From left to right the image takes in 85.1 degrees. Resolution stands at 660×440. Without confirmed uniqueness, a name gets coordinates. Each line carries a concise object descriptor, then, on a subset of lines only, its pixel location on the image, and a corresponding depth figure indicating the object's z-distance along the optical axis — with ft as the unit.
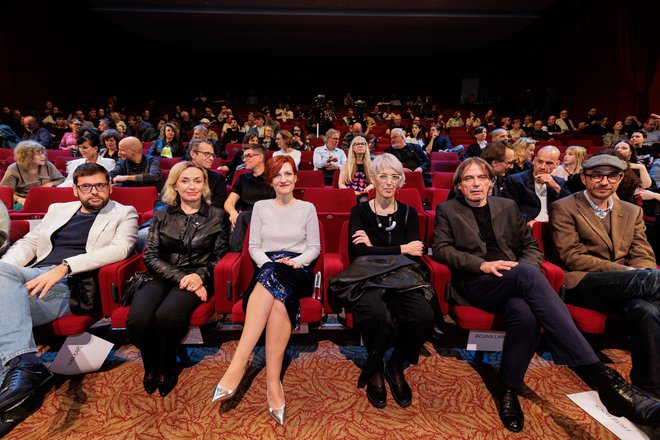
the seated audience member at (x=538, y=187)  7.54
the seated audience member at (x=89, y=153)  10.13
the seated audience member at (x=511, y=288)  4.40
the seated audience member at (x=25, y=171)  9.52
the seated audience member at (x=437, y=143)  18.63
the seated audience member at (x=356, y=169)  10.98
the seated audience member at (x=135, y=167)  9.87
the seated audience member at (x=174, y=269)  4.95
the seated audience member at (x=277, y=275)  4.80
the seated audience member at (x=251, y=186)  8.42
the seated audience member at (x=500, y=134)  13.35
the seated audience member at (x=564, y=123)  25.85
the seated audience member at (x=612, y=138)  17.19
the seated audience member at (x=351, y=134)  15.80
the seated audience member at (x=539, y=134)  22.53
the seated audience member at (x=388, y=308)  4.94
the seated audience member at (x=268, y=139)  16.48
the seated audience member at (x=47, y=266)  4.29
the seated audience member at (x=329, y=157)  13.51
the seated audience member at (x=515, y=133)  21.75
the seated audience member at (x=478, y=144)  14.69
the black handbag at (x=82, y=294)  5.17
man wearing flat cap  4.84
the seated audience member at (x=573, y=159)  9.58
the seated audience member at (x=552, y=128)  24.91
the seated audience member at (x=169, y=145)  14.02
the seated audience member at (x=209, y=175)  8.25
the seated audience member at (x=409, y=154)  13.24
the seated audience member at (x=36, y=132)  17.12
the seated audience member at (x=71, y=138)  17.12
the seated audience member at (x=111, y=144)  12.59
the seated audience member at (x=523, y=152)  9.02
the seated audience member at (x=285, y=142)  12.75
